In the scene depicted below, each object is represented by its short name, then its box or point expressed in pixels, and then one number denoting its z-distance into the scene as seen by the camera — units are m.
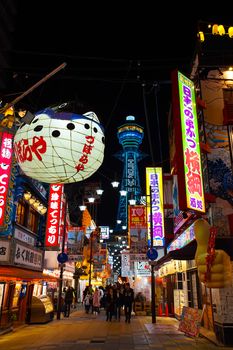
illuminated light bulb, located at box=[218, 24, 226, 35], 16.26
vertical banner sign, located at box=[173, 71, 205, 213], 12.35
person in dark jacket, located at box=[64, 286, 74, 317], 23.88
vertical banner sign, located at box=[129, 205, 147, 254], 22.41
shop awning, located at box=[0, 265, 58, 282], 14.14
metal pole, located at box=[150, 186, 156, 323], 19.20
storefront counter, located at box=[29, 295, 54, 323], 19.54
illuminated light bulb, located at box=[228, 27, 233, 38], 16.20
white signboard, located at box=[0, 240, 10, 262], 14.62
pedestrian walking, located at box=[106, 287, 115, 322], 21.03
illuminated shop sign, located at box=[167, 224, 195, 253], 15.68
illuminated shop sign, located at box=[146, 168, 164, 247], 24.16
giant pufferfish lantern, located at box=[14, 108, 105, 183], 7.43
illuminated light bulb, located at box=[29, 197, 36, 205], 20.50
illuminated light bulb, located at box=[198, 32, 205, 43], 15.95
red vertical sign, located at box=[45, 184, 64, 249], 21.62
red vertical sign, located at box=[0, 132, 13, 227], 14.00
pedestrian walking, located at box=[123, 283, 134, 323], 19.79
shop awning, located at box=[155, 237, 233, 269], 12.30
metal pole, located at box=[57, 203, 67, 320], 22.20
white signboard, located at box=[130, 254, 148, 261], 22.17
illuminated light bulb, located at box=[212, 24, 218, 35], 16.26
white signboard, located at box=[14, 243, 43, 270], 16.28
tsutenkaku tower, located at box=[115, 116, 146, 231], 137.00
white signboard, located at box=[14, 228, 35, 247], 17.79
